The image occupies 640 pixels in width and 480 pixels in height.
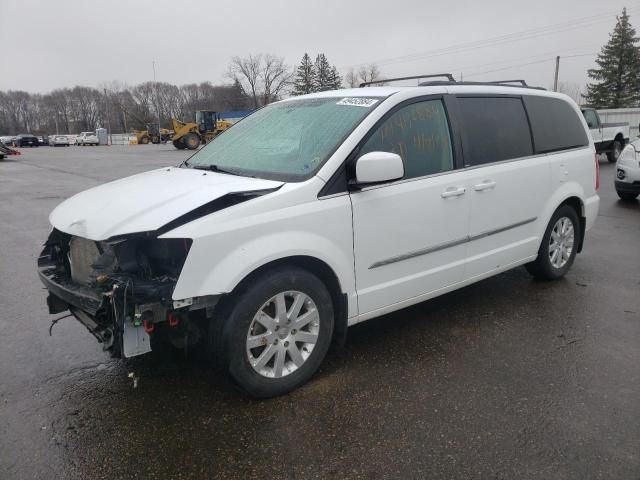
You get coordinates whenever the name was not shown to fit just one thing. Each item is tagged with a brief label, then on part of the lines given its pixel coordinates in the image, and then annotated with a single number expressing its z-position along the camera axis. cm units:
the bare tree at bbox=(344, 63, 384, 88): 8138
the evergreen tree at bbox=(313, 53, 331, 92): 8356
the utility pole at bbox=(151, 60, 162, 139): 10716
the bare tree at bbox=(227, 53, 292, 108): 9181
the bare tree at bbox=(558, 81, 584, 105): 5058
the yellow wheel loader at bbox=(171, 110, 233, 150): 3591
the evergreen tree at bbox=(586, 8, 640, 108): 4459
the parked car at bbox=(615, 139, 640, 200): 925
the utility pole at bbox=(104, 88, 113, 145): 6067
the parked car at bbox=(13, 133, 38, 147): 5497
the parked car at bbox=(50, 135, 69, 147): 5969
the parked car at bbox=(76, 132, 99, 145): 5784
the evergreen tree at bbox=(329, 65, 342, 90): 8082
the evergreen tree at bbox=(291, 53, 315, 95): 8482
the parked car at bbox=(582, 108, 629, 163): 1619
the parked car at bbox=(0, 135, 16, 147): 5545
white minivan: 267
